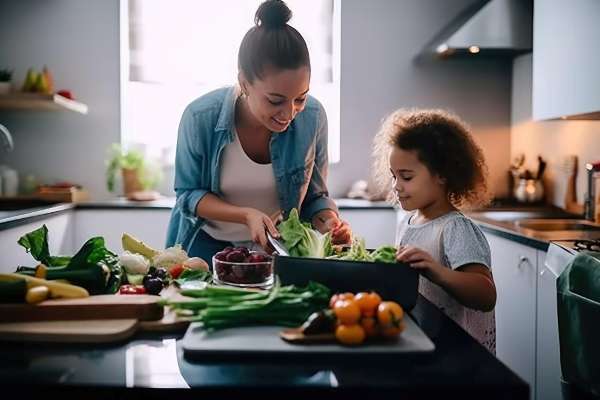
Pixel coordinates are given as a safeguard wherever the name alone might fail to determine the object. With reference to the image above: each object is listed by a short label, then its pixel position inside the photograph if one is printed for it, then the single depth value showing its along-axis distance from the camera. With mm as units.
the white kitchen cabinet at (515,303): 2512
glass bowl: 1479
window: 4262
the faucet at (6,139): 3133
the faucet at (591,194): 2850
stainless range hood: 3396
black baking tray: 1220
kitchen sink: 2928
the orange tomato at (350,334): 1022
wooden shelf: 3693
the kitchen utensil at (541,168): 3691
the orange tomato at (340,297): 1063
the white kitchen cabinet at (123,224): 3771
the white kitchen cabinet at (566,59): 2512
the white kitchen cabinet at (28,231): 2846
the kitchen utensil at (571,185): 3275
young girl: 1555
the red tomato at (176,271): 1612
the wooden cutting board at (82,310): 1179
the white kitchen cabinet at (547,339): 2293
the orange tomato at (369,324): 1040
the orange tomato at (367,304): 1041
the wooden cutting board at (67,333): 1107
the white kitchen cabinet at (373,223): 3854
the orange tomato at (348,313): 1029
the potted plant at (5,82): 3775
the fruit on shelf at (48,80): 3826
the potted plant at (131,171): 4055
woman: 2029
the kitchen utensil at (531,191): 3684
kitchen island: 892
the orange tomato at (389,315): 1027
